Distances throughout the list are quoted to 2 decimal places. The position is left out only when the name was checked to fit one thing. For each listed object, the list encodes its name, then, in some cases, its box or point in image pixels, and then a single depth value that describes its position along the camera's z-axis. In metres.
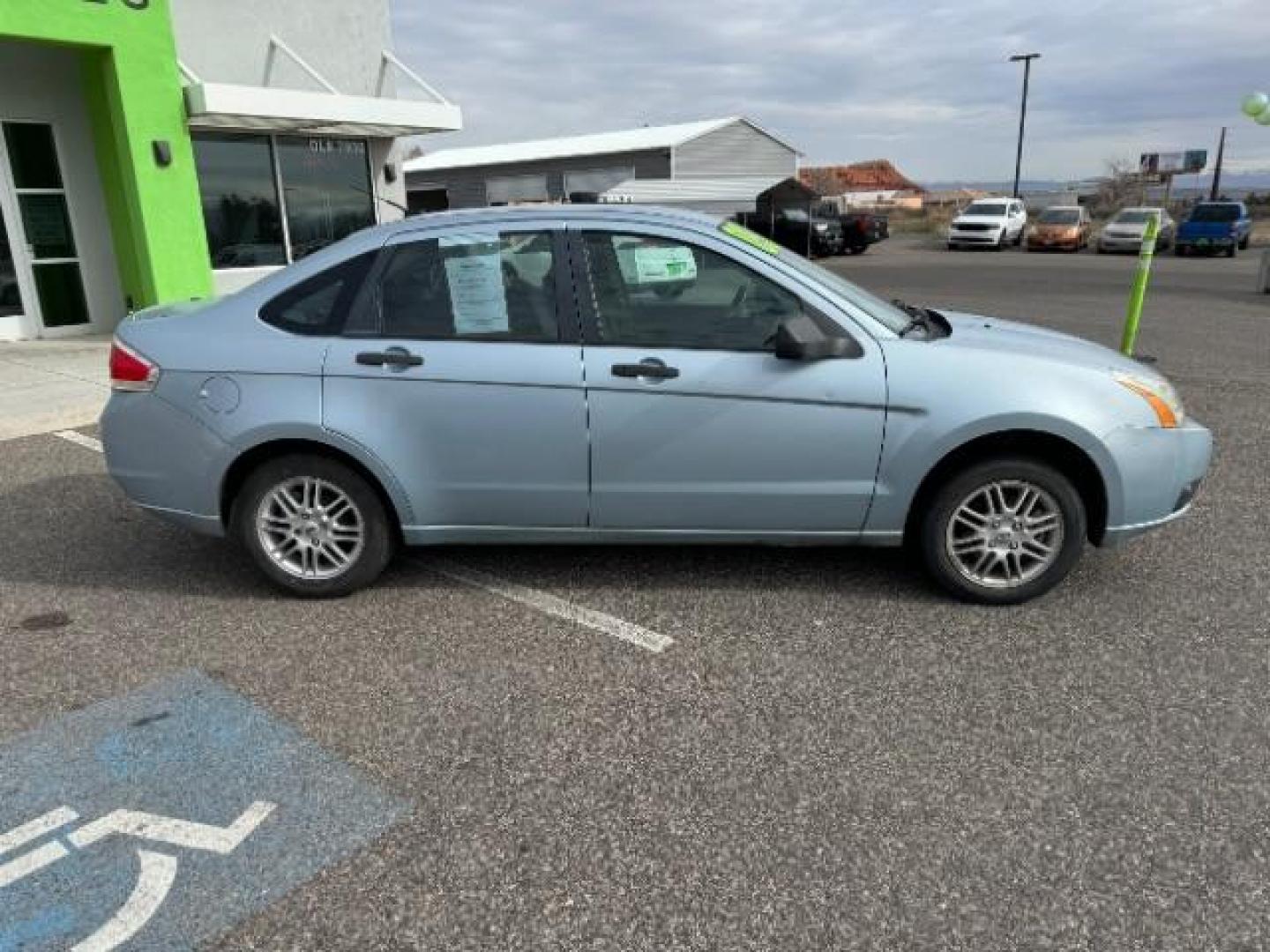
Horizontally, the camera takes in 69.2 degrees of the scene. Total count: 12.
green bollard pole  6.90
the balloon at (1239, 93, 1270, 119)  23.12
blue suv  27.84
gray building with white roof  37.84
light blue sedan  3.74
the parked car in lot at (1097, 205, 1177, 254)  29.83
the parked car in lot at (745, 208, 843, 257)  29.17
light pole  46.34
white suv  32.62
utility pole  49.00
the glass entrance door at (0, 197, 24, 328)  10.68
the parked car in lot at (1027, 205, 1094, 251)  31.03
